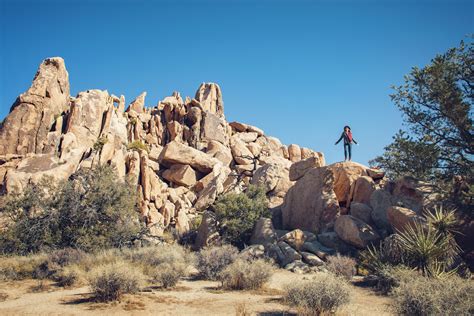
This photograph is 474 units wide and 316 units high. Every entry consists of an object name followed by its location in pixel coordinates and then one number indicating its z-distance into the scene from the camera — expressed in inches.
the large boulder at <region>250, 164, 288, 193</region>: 1159.6
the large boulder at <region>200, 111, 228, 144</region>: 2017.7
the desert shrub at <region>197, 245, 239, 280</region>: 639.1
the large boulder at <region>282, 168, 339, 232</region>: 823.7
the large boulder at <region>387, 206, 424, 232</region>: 621.7
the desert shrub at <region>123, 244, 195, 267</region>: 668.1
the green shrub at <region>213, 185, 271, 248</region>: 905.5
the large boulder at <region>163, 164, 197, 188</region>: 1491.1
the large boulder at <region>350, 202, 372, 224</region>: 767.1
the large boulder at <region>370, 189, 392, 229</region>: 741.9
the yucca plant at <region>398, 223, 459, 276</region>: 536.4
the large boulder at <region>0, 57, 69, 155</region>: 1296.8
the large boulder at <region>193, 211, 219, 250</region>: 925.8
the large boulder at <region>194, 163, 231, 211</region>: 1311.5
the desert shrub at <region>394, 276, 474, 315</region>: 307.4
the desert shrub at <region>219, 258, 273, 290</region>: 542.9
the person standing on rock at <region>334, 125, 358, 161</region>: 912.3
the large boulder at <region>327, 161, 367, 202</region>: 887.1
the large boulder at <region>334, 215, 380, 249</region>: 694.5
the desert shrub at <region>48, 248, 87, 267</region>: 656.4
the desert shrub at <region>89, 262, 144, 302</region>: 467.8
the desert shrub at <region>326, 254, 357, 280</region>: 594.2
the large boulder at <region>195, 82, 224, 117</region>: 2572.8
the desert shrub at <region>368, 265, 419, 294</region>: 492.2
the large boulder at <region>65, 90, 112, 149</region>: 1417.6
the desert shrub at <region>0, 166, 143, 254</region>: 753.0
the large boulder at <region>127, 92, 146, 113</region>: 2240.0
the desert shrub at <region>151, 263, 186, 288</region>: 557.3
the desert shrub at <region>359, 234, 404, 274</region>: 571.8
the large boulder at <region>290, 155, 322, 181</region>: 1043.9
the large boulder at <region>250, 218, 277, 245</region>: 829.8
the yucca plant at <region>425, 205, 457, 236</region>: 567.8
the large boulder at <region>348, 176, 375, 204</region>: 843.4
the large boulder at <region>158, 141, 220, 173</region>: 1565.0
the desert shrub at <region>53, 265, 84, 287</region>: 585.9
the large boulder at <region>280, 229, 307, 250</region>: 749.7
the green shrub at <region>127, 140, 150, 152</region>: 1631.4
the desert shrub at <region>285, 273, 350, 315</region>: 384.2
